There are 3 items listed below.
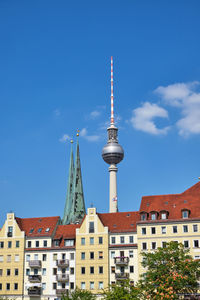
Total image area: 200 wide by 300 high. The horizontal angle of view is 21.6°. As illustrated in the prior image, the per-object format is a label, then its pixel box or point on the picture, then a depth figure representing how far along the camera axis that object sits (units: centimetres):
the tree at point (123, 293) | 8826
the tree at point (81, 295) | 9593
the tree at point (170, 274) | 8881
